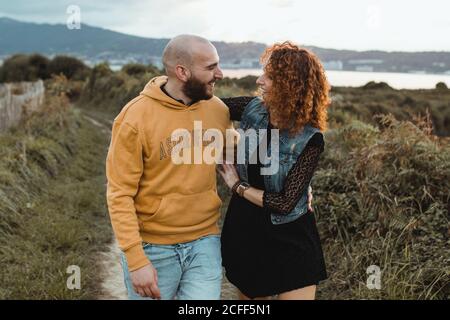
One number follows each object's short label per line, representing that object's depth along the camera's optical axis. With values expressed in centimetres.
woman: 272
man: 253
